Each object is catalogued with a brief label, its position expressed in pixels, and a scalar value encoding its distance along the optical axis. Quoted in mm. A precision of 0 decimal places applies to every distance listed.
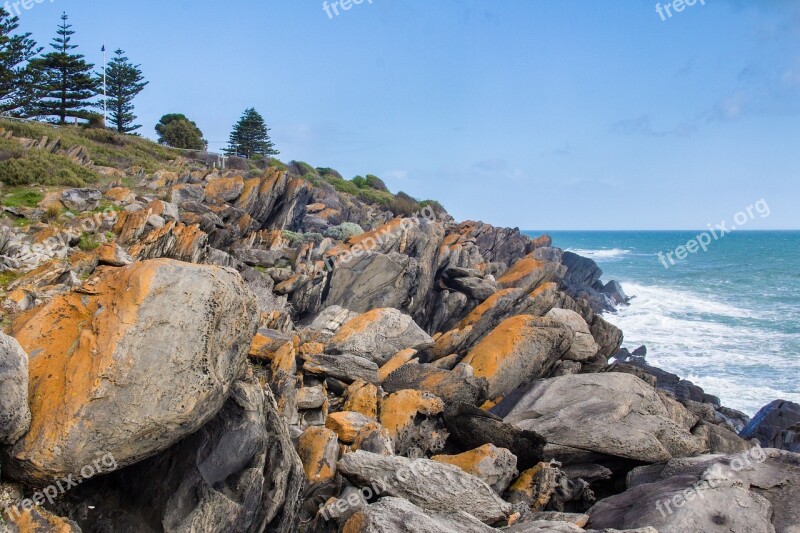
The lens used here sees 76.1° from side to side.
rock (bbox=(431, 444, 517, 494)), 11281
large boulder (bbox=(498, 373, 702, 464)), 12312
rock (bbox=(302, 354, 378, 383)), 15234
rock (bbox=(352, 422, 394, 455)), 10805
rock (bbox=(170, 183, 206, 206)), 27906
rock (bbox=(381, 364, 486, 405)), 15383
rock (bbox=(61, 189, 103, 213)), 22422
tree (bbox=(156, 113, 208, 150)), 65062
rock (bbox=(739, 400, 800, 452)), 18095
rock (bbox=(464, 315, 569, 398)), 16297
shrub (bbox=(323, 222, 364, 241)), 35125
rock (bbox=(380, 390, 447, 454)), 13203
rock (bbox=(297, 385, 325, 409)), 13370
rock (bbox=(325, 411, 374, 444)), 11672
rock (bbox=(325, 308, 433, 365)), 17641
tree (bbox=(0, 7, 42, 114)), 49791
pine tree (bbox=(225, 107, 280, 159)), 75062
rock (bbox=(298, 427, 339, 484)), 9859
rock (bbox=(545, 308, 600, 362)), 18953
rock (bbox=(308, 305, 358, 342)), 19516
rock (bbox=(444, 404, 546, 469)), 12680
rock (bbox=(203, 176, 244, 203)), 30859
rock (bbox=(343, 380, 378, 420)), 13875
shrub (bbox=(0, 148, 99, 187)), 24969
